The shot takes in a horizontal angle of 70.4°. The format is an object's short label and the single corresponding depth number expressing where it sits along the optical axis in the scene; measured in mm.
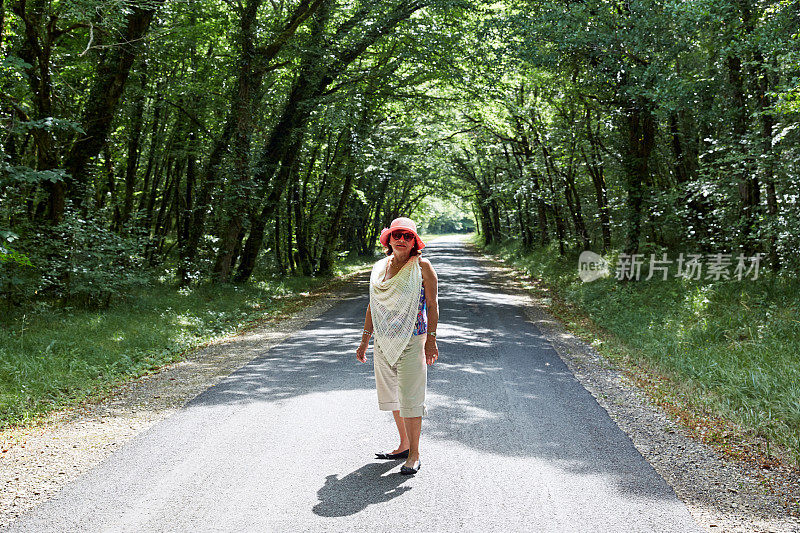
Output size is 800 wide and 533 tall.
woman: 4324
